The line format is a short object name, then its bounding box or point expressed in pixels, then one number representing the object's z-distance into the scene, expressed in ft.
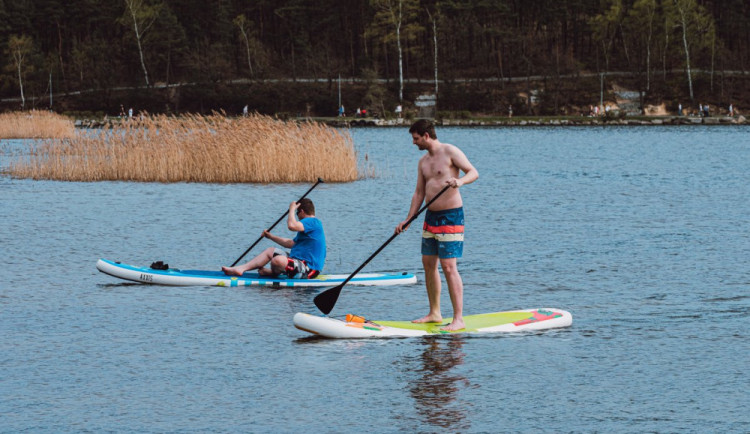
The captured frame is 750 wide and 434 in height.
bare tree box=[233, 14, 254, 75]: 400.06
